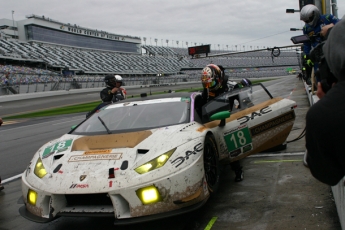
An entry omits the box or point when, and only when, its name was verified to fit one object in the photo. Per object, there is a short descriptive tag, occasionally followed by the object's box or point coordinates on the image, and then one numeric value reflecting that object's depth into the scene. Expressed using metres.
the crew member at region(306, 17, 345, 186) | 1.49
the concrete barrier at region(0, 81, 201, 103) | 32.69
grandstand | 62.53
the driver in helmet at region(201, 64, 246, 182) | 6.40
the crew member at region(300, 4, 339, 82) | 6.73
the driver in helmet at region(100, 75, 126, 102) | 8.04
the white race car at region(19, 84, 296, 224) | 3.46
